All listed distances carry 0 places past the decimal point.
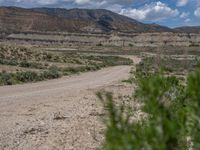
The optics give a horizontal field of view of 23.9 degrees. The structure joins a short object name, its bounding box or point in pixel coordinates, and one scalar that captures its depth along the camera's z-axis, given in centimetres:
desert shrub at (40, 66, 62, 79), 3206
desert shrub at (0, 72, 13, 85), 2686
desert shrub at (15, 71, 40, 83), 2941
